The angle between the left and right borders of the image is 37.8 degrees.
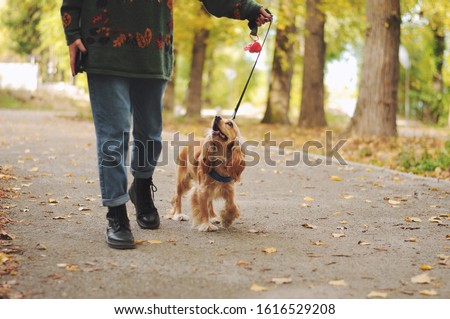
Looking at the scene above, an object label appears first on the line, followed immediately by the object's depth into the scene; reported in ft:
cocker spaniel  18.34
